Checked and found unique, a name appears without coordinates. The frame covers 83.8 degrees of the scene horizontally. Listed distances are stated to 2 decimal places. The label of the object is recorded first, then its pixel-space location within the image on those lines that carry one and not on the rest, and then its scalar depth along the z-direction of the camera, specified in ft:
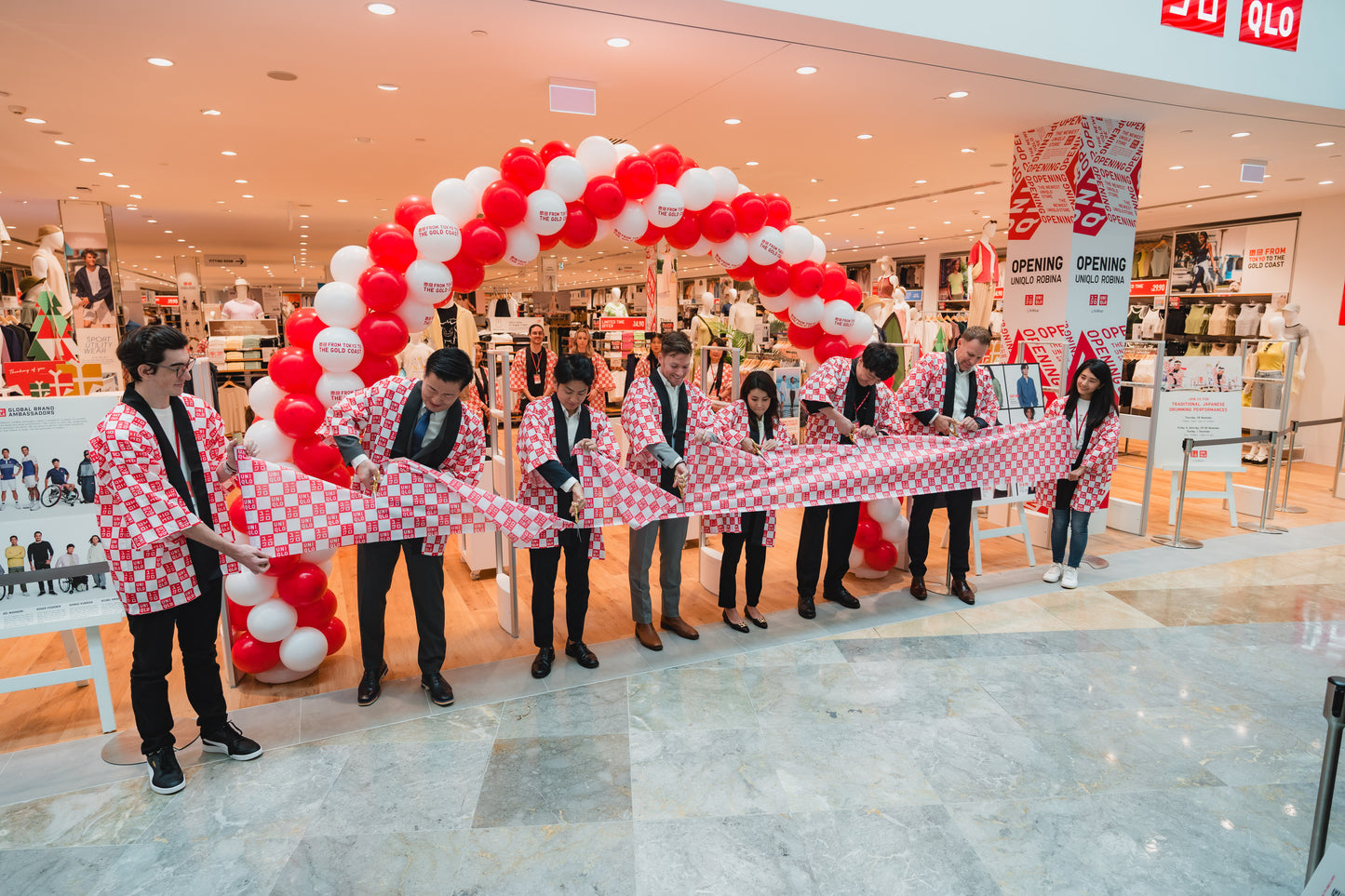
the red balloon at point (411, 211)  12.83
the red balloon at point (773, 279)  15.44
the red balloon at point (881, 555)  16.42
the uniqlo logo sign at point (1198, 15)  16.12
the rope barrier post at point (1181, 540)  19.40
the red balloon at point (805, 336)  16.62
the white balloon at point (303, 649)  11.72
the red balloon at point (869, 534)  16.42
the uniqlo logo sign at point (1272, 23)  16.99
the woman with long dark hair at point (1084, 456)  15.42
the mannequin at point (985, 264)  29.96
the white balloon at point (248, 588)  11.39
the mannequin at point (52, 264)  27.84
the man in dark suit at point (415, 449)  10.36
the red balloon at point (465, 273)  13.08
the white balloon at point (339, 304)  12.05
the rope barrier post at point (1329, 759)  5.76
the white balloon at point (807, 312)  15.94
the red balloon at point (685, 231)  14.32
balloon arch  11.87
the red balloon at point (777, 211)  15.10
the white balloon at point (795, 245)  15.43
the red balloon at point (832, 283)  16.03
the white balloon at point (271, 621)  11.48
